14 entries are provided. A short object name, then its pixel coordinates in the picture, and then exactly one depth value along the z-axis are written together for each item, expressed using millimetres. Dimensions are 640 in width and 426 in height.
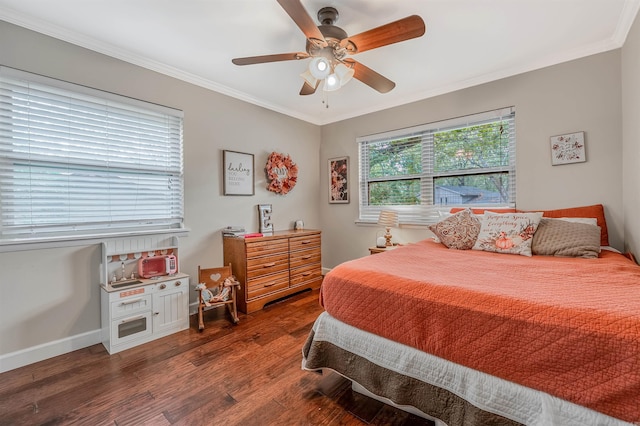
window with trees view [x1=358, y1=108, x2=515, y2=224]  2889
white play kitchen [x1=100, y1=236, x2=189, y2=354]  2184
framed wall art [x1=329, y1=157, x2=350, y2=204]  4062
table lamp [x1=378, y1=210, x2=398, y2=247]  3350
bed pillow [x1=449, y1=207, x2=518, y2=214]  2685
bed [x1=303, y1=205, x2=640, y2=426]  913
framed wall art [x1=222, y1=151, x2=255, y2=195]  3160
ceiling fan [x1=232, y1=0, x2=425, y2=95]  1553
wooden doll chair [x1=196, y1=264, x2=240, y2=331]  2637
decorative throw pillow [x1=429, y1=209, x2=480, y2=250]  2420
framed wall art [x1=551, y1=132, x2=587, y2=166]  2436
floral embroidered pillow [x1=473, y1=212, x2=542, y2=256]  2146
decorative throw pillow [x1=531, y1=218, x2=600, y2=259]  1942
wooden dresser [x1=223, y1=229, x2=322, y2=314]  2902
